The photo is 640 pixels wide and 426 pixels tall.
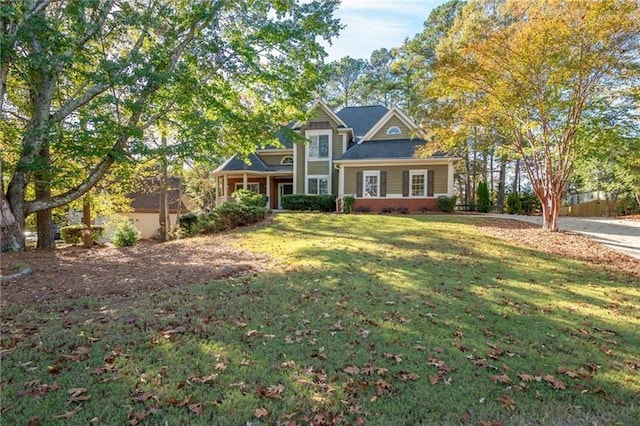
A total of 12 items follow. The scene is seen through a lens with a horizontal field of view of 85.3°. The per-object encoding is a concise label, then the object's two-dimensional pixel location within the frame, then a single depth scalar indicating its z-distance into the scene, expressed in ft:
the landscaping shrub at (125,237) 46.60
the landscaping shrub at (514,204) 75.41
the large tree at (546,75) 33.09
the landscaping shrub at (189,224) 48.21
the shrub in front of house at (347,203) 63.87
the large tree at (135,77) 27.68
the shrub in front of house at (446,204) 62.54
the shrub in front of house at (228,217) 47.70
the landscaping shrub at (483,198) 74.59
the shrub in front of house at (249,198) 59.16
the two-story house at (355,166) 65.41
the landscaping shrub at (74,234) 52.13
